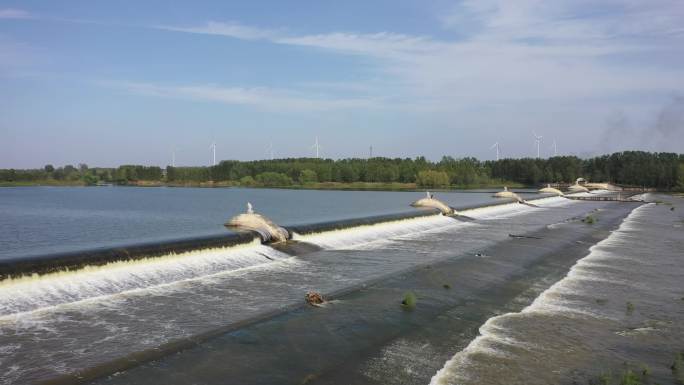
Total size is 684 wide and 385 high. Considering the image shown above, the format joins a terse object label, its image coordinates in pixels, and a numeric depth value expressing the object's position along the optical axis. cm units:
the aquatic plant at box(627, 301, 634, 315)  1733
